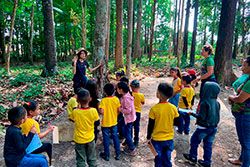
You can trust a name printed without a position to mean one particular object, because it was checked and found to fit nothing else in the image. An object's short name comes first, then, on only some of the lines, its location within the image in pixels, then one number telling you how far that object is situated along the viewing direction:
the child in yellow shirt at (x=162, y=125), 2.64
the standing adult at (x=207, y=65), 4.16
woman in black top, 4.89
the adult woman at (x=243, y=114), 2.81
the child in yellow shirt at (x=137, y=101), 3.71
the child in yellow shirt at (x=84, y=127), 2.73
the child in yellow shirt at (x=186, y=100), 4.22
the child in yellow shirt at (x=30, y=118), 2.54
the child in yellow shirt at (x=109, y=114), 3.23
